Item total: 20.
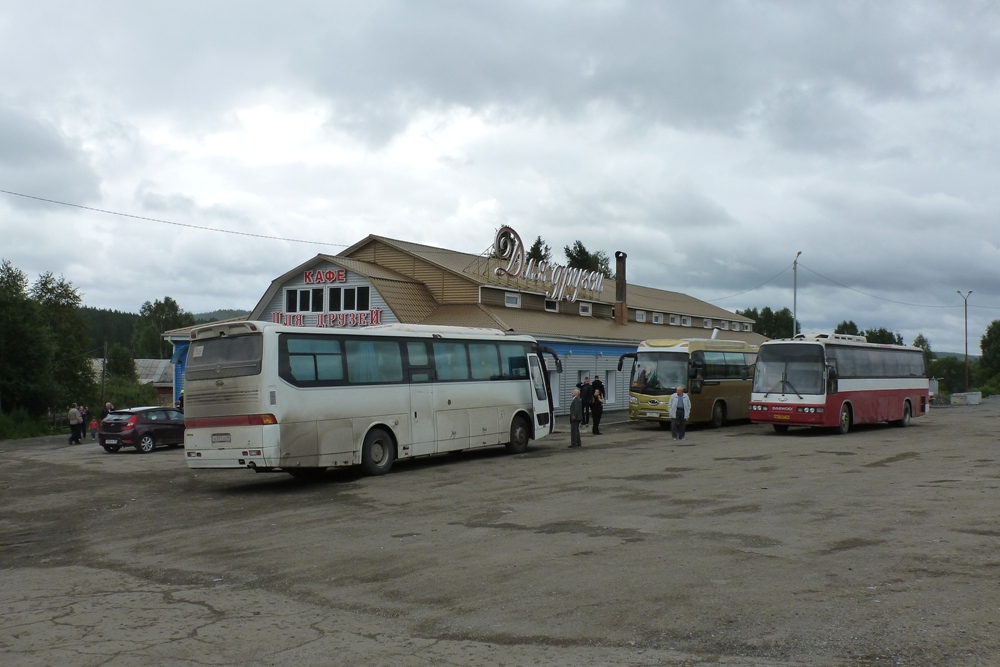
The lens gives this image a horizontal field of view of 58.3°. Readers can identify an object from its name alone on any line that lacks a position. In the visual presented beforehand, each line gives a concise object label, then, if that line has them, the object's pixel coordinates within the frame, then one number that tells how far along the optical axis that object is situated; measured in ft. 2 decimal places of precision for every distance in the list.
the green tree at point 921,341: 564.14
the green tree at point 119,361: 355.97
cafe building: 127.13
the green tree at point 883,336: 465.47
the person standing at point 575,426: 81.92
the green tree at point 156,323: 375.66
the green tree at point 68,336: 215.72
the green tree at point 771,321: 463.01
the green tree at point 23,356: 152.87
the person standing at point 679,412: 87.76
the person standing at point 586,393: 99.76
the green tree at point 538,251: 275.55
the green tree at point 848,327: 496.23
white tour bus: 54.08
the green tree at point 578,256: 292.81
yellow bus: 101.81
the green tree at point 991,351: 411.13
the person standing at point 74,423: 111.65
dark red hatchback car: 92.68
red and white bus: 89.15
